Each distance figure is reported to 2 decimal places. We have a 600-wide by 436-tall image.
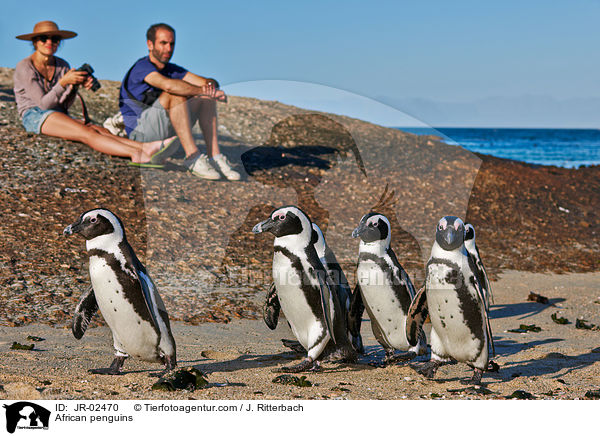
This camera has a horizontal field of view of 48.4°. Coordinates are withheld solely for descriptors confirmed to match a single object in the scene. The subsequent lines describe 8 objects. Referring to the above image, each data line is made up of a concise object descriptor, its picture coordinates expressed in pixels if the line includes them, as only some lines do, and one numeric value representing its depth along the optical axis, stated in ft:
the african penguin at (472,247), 17.45
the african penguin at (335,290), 16.63
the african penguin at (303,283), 15.47
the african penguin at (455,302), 14.53
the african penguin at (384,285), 16.16
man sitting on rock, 34.47
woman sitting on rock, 35.17
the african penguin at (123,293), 14.30
